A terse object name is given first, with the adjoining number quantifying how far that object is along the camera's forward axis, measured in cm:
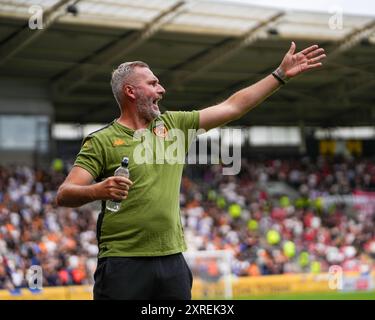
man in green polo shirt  926
